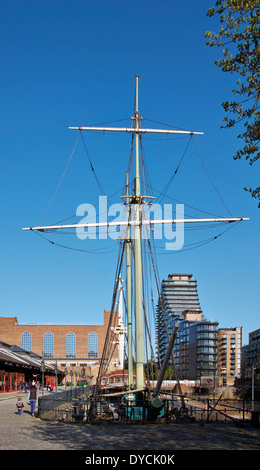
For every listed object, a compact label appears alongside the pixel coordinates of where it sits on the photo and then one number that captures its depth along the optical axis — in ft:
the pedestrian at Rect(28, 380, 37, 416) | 81.45
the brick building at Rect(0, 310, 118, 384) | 393.70
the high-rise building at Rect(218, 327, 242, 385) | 584.81
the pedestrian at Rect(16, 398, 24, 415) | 80.59
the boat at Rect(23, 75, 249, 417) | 76.89
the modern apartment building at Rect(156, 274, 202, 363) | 570.46
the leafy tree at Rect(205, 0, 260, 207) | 44.96
